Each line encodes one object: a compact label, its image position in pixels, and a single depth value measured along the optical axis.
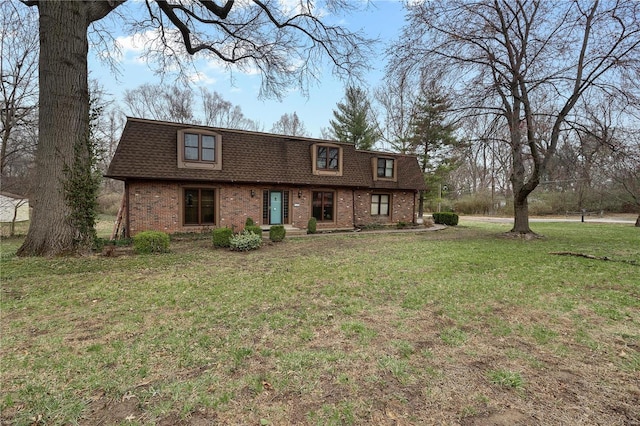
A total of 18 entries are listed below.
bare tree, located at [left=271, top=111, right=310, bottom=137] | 36.59
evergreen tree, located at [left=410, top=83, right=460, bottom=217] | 21.84
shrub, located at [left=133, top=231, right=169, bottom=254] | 8.23
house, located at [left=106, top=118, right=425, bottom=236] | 11.68
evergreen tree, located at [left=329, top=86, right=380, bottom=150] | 27.53
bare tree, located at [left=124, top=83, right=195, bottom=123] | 30.97
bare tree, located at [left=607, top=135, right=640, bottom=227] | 9.85
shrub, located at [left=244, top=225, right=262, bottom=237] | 10.25
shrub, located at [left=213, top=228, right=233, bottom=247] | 9.48
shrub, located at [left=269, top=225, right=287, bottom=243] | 11.11
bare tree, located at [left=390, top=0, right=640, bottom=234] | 9.92
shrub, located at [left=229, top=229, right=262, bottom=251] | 9.19
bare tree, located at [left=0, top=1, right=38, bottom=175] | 13.56
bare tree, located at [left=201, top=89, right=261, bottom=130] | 33.91
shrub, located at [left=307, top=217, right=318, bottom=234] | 13.93
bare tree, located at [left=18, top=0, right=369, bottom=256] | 6.82
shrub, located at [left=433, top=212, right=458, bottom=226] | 19.97
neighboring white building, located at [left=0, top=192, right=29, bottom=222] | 16.88
